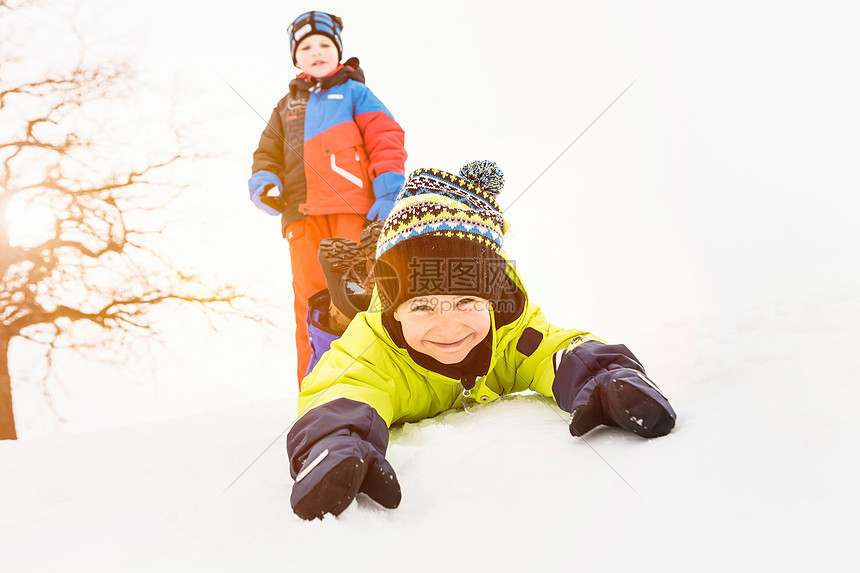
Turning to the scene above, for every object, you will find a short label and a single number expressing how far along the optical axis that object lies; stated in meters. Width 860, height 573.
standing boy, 2.19
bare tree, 2.58
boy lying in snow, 0.91
